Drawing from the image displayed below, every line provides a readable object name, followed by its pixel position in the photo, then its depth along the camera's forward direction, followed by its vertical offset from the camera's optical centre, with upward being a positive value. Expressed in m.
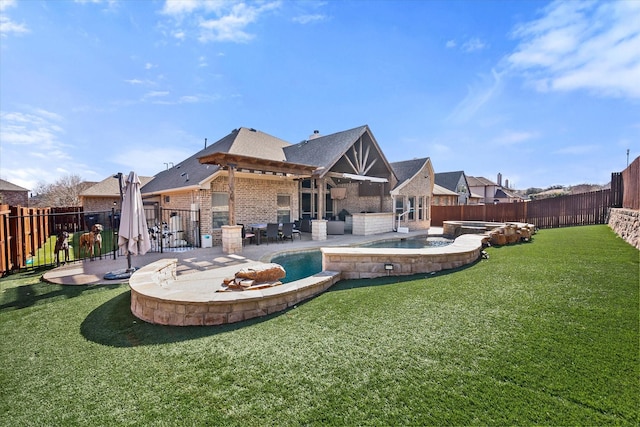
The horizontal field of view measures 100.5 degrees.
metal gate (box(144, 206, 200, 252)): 12.36 -1.08
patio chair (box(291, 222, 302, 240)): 15.04 -1.39
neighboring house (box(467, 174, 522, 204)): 49.72 +3.39
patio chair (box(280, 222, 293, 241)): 13.30 -1.07
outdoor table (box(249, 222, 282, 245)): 12.75 -0.93
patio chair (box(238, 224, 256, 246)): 12.52 -1.26
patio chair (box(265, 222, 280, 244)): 12.75 -1.02
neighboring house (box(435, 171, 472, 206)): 36.59 +3.39
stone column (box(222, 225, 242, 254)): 10.73 -1.24
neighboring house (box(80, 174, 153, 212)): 24.86 +1.27
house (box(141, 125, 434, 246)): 12.99 +1.49
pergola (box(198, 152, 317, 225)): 10.57 +1.95
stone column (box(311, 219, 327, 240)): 14.20 -1.10
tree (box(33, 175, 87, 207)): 33.19 +2.45
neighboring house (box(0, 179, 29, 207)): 32.82 +2.29
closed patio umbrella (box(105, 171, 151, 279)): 7.21 -0.27
